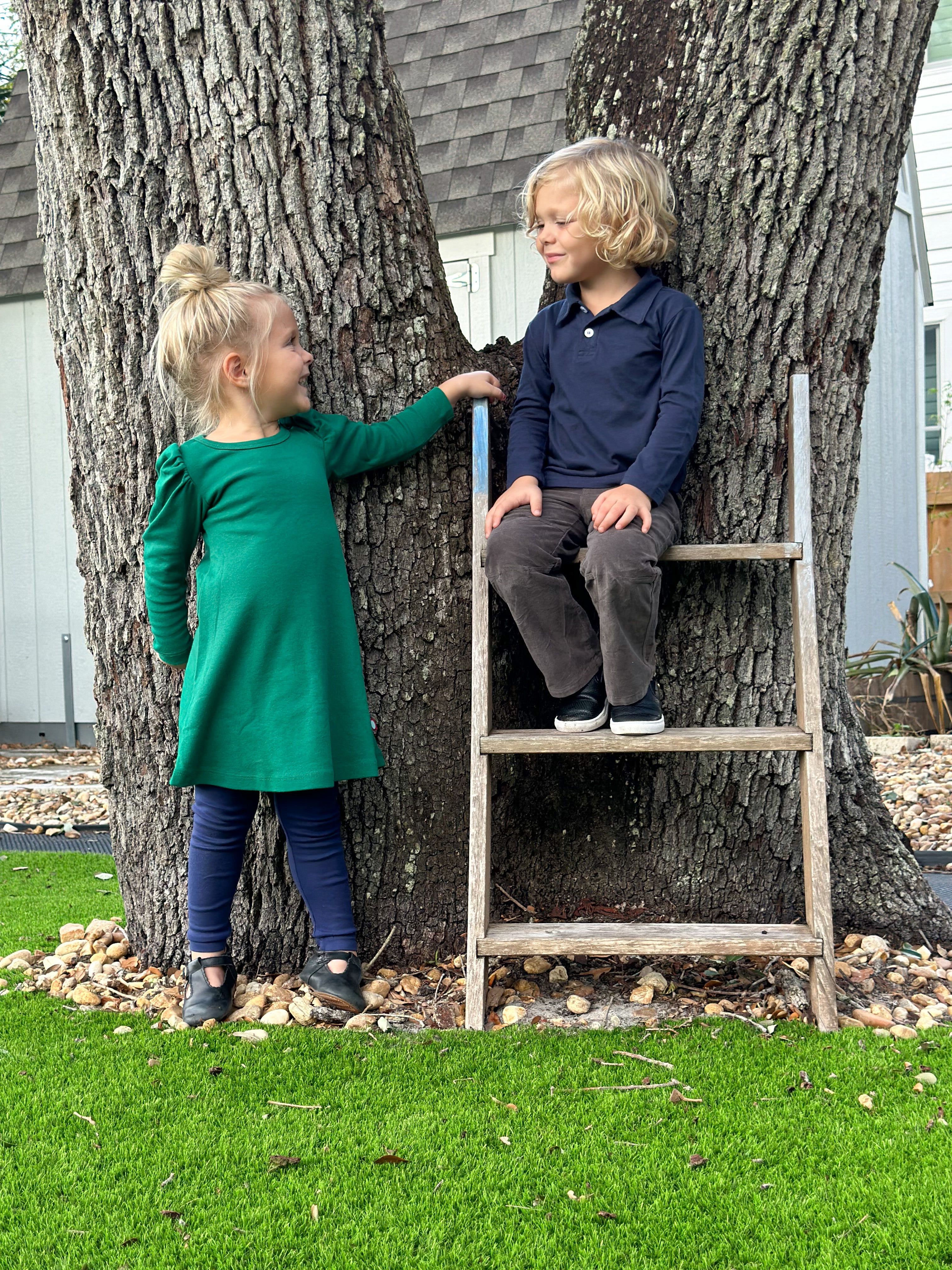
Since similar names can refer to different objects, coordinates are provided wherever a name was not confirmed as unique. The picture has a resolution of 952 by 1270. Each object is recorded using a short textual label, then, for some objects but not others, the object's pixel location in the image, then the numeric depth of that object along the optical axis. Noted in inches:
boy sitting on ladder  95.7
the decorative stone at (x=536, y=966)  108.7
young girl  98.7
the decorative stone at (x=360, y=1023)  97.1
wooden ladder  91.5
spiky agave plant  286.7
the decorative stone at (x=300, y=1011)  99.0
